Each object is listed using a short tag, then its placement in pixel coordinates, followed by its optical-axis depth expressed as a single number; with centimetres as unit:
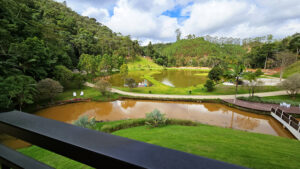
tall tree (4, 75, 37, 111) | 937
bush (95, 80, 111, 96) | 1530
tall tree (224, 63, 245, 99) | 1423
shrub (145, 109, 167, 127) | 845
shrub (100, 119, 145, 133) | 836
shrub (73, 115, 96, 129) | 769
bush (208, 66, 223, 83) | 1932
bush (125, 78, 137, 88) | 1788
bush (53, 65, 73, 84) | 1708
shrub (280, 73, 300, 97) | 1311
